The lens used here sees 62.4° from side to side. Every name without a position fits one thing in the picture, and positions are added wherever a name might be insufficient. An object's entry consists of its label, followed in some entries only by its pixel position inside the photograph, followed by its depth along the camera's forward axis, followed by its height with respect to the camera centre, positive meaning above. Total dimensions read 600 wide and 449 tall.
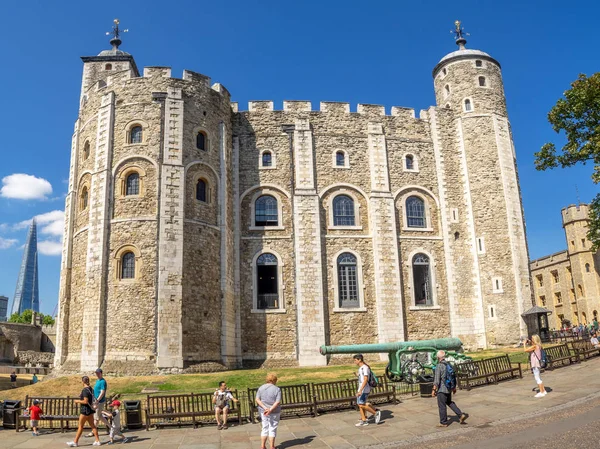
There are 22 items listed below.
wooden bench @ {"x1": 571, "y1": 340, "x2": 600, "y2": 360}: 17.62 -1.02
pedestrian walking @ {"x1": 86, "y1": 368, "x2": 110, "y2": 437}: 11.00 -1.25
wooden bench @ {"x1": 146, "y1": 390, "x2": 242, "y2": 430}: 11.43 -1.79
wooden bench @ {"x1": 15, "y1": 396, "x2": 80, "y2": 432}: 11.49 -1.72
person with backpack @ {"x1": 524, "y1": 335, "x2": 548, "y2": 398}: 12.23 -0.92
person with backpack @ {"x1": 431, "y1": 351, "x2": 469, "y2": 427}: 10.17 -1.28
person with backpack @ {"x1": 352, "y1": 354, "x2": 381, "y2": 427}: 10.70 -1.36
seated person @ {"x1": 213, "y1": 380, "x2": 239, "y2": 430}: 11.34 -1.51
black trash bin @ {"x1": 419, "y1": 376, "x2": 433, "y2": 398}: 13.45 -1.63
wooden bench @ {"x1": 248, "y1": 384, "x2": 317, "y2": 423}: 11.90 -1.69
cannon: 15.18 -0.89
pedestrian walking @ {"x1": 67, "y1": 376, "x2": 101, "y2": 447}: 10.17 -1.47
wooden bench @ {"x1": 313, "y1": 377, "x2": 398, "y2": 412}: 12.22 -1.65
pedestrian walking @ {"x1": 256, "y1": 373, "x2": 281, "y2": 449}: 8.66 -1.34
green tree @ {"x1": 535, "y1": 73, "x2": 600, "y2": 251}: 20.75 +8.34
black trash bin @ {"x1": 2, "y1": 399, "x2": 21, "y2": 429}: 12.07 -1.73
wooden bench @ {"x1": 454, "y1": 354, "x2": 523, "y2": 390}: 14.37 -1.39
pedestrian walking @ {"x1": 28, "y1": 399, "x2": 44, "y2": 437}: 11.25 -1.69
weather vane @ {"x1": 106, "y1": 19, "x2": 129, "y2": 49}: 32.84 +19.39
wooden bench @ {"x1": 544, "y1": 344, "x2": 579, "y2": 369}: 16.50 -1.18
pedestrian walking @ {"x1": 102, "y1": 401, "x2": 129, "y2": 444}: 10.50 -1.77
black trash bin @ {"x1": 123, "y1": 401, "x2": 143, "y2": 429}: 11.45 -1.74
